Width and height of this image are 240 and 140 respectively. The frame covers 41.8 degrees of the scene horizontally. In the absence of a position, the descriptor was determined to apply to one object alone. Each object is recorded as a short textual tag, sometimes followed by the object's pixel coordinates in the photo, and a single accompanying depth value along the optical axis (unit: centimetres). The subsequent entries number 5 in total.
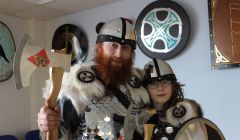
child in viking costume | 140
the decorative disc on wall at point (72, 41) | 310
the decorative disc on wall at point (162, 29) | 249
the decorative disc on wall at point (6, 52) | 298
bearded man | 135
